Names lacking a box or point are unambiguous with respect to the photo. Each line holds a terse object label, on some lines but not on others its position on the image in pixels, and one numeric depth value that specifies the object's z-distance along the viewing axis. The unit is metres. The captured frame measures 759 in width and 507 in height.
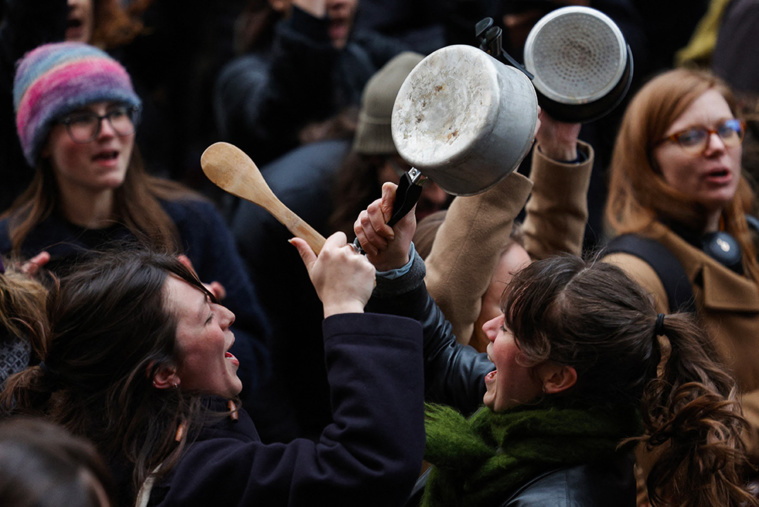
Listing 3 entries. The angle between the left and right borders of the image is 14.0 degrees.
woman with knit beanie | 4.58
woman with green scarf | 4.05
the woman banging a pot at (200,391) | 3.96
